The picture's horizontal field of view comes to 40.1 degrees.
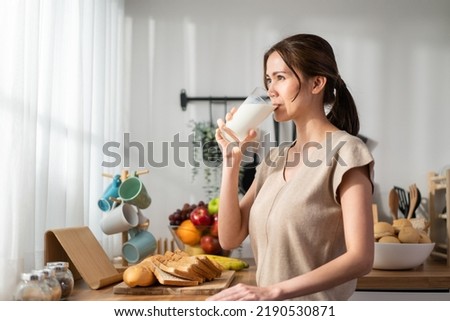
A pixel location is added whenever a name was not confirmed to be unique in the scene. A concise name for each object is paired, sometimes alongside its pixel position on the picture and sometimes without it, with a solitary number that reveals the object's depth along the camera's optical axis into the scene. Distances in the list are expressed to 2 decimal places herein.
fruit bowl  2.18
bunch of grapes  2.45
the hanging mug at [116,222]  1.86
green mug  1.91
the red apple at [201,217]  2.30
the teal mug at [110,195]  2.08
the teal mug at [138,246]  1.91
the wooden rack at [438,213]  2.68
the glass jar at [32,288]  1.23
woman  1.00
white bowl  2.14
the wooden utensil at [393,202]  2.85
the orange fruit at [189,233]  2.25
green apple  2.46
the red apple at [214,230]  2.22
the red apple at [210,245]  2.18
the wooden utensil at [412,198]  2.78
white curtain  1.49
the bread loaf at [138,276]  1.39
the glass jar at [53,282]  1.27
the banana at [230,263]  1.91
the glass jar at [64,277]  1.35
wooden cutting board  1.39
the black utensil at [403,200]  2.86
